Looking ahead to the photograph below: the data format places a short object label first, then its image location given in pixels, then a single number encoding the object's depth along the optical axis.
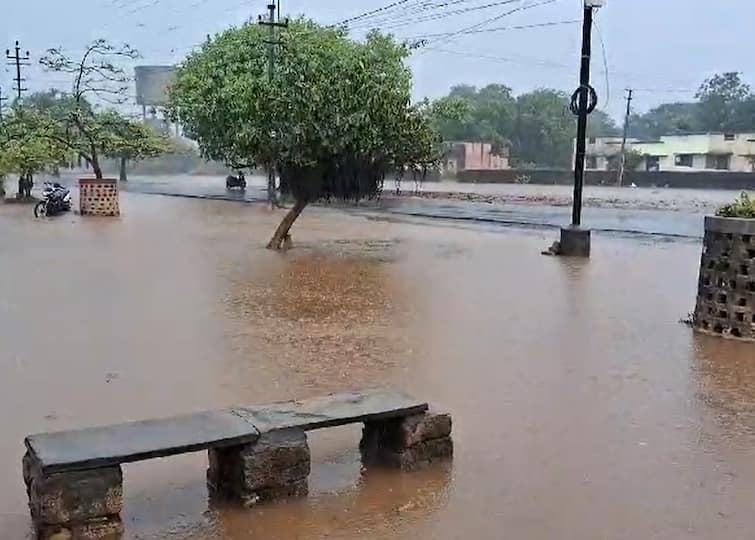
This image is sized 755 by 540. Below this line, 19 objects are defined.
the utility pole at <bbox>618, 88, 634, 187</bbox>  54.31
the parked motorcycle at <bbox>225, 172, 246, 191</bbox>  44.69
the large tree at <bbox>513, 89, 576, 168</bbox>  75.06
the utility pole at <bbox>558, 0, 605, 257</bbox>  15.52
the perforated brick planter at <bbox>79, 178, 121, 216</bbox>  25.38
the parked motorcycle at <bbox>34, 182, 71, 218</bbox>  25.23
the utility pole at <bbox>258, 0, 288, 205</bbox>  28.39
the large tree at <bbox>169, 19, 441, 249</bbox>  15.65
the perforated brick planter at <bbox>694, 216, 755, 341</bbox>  8.41
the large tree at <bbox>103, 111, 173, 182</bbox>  32.12
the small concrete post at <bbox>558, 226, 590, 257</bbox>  15.75
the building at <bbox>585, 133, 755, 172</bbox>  65.50
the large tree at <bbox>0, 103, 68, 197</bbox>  30.05
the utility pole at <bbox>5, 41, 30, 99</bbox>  47.31
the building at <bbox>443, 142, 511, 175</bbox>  70.06
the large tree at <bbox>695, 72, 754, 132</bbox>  77.38
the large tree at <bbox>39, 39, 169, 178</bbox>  31.98
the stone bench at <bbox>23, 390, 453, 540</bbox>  4.03
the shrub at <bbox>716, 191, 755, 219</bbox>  8.57
